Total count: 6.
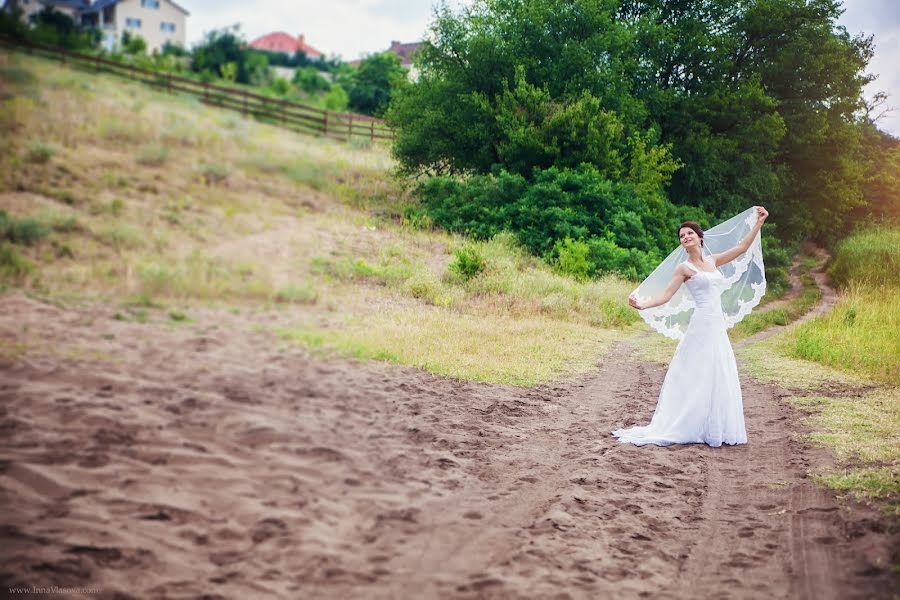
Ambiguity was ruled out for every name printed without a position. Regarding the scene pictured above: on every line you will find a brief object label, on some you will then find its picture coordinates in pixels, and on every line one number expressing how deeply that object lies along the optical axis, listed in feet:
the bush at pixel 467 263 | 42.75
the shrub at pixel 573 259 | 54.60
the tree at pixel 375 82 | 68.53
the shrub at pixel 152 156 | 22.51
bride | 22.00
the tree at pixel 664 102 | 62.34
